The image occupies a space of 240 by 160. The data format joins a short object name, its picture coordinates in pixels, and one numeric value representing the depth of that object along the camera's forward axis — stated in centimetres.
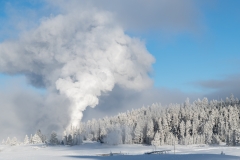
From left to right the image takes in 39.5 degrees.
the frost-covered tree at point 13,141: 17770
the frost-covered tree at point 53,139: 16638
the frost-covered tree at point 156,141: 14262
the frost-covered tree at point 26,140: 18665
